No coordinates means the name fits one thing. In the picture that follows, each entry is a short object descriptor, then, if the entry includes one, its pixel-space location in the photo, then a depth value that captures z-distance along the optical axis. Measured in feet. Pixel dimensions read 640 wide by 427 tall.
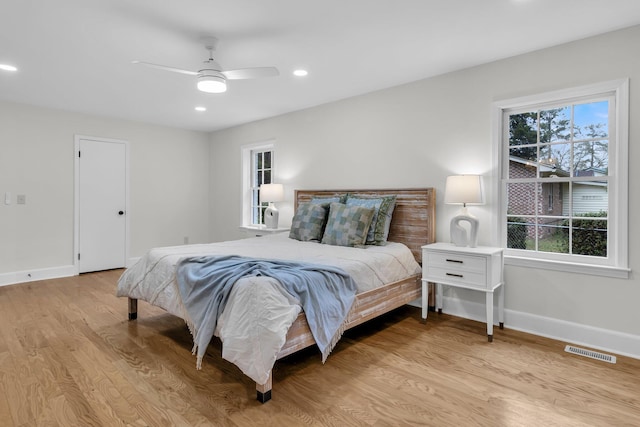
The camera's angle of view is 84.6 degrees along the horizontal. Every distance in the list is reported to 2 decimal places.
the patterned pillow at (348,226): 11.29
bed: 6.37
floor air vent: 8.21
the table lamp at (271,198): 16.39
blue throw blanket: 7.13
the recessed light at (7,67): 10.94
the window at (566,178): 8.76
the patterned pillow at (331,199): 13.44
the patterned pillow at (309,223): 12.64
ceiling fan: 9.02
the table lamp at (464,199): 10.05
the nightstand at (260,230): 16.24
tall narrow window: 19.20
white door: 16.98
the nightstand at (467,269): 9.29
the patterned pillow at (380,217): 11.58
